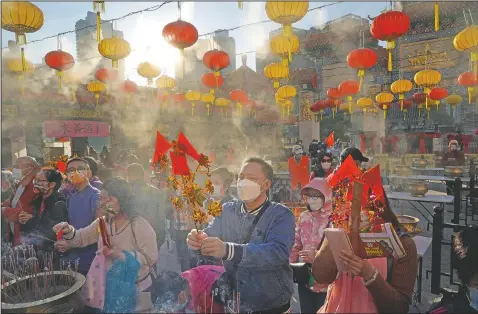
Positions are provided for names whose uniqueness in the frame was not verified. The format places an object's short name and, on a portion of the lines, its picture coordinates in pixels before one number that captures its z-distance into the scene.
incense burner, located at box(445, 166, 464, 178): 7.43
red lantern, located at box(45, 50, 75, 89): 5.95
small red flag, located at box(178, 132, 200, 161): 1.95
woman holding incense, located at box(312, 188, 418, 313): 1.50
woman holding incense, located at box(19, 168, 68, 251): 3.02
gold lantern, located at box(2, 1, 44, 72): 3.92
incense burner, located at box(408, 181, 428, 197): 5.59
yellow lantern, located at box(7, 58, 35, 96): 6.79
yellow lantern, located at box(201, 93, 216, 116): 10.06
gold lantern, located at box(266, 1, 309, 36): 3.86
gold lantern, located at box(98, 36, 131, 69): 5.17
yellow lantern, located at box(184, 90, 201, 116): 10.12
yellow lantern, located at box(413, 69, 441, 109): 7.71
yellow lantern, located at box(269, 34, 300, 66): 5.34
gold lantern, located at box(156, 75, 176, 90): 8.47
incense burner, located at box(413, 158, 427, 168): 10.82
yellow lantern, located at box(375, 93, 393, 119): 10.41
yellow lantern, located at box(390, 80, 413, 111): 8.86
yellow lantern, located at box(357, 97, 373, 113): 11.28
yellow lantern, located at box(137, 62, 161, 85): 6.84
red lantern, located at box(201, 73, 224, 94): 8.03
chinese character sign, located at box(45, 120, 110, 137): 12.52
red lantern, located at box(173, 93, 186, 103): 10.84
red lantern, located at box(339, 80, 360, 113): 9.15
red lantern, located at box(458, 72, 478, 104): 7.67
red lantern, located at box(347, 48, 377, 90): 5.87
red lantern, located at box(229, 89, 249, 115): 10.01
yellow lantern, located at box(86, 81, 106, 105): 8.71
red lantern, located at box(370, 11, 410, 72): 4.47
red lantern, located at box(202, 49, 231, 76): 6.20
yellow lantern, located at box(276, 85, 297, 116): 9.18
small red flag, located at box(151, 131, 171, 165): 2.08
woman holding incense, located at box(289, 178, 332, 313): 2.62
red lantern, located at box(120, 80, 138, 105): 9.36
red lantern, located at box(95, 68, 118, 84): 7.76
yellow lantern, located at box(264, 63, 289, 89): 7.12
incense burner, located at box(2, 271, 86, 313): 1.77
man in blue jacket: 1.79
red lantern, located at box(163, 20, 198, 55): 4.62
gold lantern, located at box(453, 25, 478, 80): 5.06
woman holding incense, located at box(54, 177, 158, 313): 2.13
